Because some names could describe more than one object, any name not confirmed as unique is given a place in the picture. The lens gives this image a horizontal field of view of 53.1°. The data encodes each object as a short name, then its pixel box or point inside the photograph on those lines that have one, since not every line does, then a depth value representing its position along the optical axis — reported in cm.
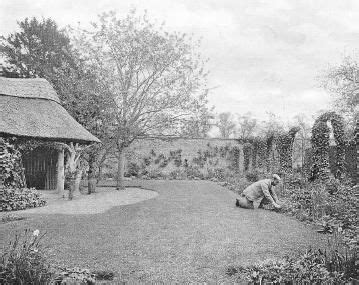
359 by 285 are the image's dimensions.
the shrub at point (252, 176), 2038
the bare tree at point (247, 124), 5172
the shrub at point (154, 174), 2775
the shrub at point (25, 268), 425
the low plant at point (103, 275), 537
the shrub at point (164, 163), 2888
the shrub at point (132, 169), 2824
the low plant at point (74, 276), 451
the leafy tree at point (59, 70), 1936
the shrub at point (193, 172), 2804
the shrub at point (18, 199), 1249
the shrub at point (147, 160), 2866
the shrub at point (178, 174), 2773
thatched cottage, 1455
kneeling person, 1148
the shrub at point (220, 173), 2632
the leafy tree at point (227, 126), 5800
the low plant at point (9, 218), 1009
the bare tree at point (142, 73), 1959
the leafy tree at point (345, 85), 2912
